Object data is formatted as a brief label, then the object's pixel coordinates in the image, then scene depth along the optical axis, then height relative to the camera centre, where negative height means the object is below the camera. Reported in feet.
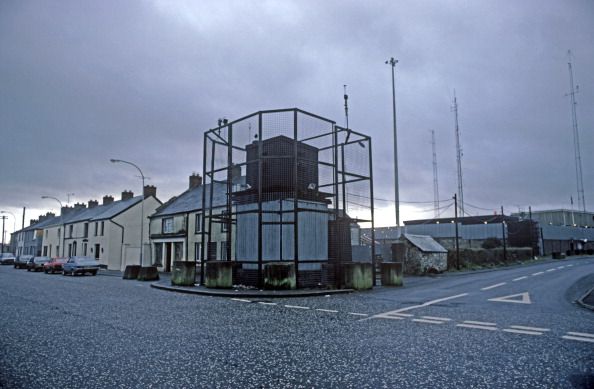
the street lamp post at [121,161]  94.17 +20.98
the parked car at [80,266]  108.88 -5.25
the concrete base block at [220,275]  57.88 -4.15
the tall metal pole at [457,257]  104.32 -2.92
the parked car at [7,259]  215.31 -6.34
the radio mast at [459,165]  148.50 +33.11
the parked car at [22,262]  165.48 -6.10
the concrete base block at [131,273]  89.97 -5.95
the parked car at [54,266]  123.83 -5.86
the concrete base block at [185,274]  62.95 -4.35
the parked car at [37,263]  139.08 -5.56
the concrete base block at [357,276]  57.11 -4.28
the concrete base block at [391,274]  63.28 -4.45
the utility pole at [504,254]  130.72 -2.68
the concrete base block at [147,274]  84.89 -5.85
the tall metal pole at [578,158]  155.18 +41.99
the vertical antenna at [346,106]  71.20 +26.15
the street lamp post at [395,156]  95.23 +23.33
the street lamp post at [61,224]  150.08 +10.71
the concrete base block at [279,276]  54.03 -4.05
